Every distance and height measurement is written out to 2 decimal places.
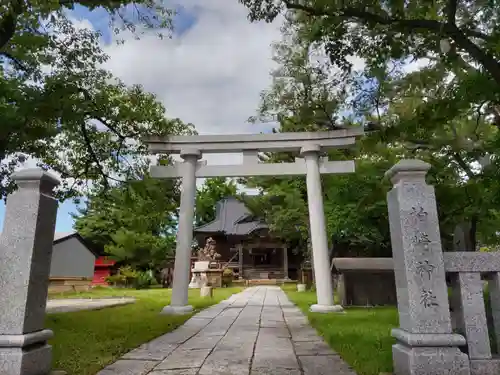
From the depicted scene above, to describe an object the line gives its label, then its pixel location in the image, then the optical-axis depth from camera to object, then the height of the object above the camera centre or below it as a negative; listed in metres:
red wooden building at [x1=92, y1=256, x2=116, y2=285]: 21.89 -0.03
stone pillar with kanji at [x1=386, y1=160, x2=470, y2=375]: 2.29 -0.12
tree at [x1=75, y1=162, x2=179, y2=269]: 6.85 +1.40
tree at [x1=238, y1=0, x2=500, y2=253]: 4.14 +2.78
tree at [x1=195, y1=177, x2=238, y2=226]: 29.97 +6.01
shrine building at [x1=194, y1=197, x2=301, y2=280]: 23.50 +1.28
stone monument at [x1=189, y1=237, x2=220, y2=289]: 15.91 +0.04
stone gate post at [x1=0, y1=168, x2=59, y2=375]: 2.37 -0.05
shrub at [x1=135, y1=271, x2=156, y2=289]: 19.22 -0.67
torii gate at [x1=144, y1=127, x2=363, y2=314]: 7.11 +2.11
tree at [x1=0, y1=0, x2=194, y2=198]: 4.57 +2.42
